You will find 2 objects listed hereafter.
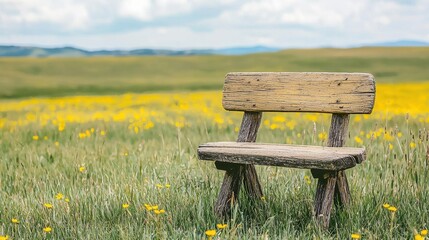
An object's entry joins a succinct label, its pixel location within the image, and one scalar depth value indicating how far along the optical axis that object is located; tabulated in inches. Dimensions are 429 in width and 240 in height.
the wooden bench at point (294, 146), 158.1
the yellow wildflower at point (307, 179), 190.9
